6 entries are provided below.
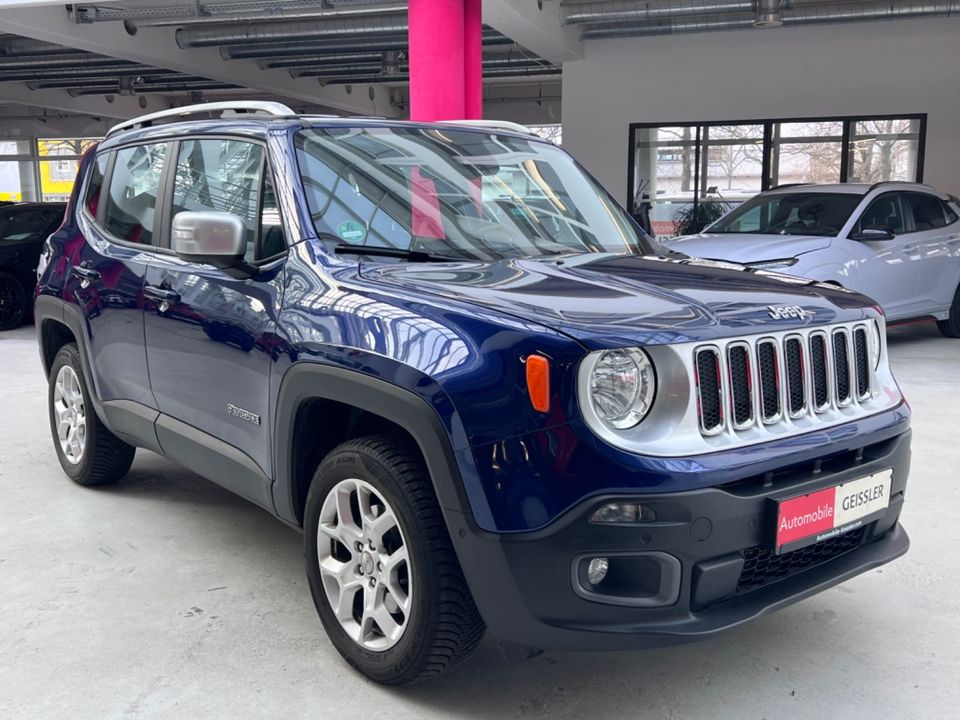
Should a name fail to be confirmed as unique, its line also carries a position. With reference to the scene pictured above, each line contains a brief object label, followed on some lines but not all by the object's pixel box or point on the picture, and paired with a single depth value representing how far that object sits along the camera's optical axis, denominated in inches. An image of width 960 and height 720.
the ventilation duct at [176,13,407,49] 522.3
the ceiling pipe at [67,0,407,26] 463.5
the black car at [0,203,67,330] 425.4
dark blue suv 89.3
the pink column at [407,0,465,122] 362.3
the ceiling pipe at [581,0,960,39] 493.7
